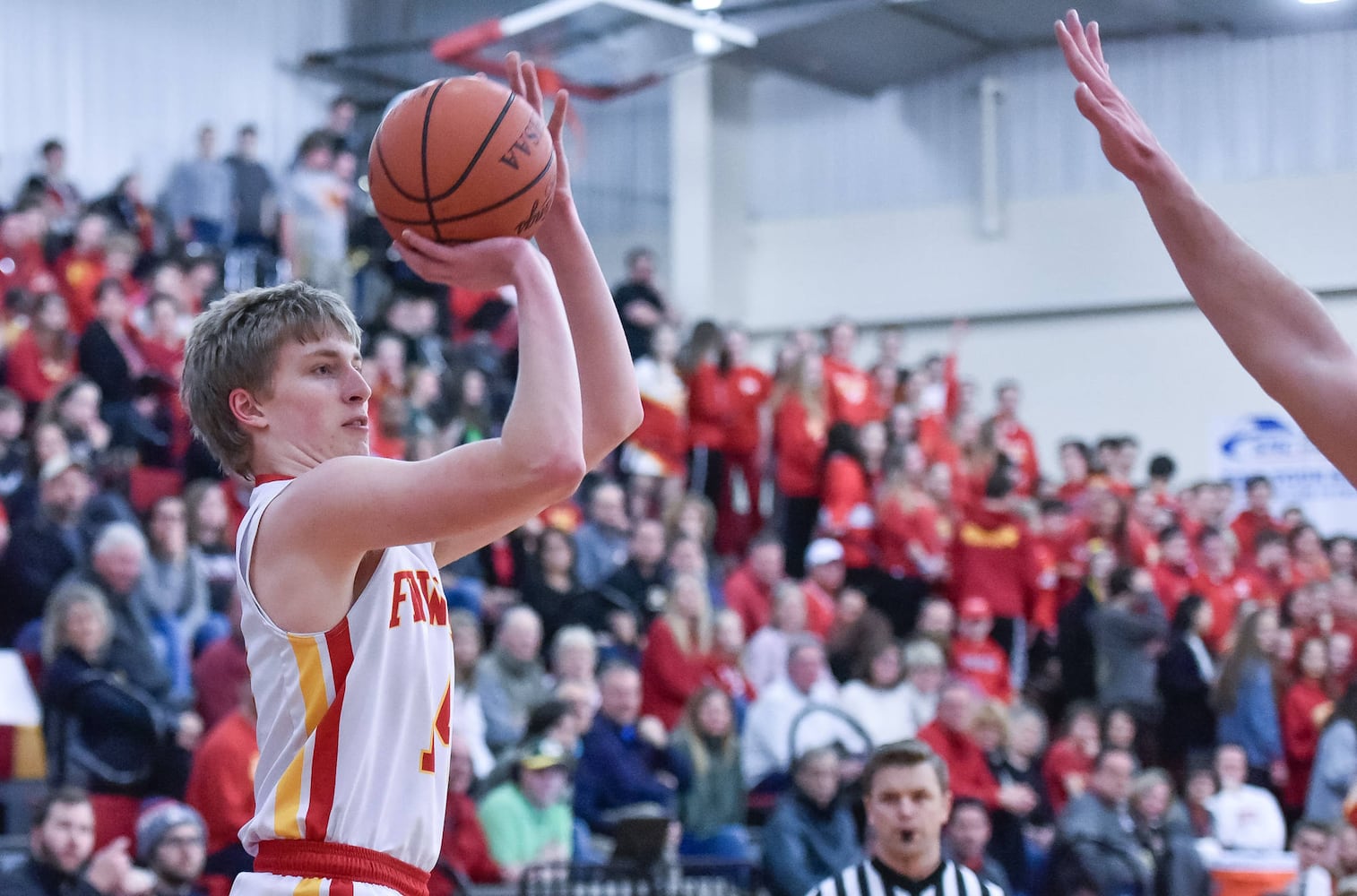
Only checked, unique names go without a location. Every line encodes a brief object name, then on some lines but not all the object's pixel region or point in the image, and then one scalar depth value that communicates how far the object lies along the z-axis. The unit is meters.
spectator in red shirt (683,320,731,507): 13.03
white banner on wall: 17.02
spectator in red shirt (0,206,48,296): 11.82
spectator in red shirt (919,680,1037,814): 9.20
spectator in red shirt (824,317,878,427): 13.40
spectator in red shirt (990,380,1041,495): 14.36
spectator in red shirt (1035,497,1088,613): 12.36
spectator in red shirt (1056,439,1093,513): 14.10
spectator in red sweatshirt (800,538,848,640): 11.55
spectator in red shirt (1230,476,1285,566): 14.05
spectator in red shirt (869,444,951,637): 12.10
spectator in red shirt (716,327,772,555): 13.16
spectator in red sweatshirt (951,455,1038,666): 12.11
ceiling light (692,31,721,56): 16.75
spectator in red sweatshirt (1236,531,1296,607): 12.70
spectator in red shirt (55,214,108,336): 11.77
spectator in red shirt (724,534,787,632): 11.17
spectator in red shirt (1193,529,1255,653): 12.16
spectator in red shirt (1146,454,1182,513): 14.30
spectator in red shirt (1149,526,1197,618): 12.22
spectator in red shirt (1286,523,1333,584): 12.96
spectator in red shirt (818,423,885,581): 12.15
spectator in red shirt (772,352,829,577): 12.85
